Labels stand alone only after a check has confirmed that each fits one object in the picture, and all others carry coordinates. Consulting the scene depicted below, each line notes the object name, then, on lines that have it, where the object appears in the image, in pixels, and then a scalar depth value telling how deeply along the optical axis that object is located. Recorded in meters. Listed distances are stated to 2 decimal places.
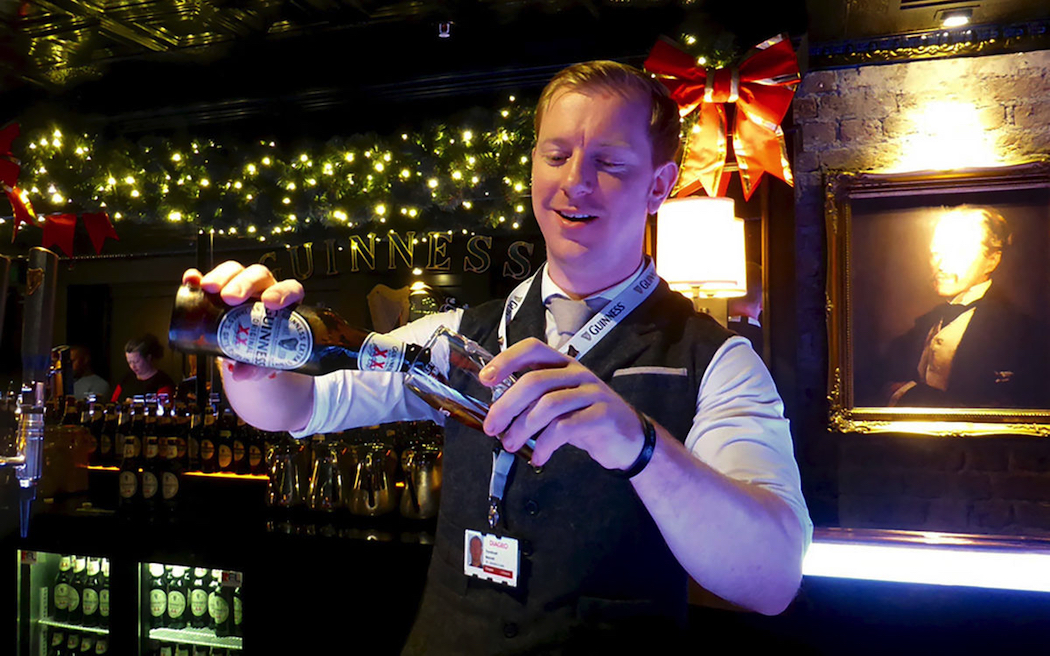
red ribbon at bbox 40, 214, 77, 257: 3.79
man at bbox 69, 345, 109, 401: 5.41
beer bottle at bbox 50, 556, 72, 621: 3.24
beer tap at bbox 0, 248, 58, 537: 1.52
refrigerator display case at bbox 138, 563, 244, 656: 2.99
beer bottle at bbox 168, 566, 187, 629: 3.07
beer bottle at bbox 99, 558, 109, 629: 3.21
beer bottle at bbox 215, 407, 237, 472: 3.30
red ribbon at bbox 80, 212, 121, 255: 3.89
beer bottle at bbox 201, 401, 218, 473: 3.34
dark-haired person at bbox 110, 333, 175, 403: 4.89
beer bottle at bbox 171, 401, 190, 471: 3.38
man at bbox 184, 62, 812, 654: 1.02
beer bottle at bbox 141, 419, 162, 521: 3.30
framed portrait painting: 2.88
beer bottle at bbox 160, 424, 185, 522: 3.28
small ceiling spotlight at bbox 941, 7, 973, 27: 2.85
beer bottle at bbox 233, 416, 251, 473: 3.29
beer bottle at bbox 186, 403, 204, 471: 3.38
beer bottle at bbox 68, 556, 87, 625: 3.22
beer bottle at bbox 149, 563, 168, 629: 3.05
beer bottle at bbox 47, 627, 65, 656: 3.27
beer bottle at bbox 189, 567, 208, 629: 3.07
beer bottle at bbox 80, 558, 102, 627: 3.22
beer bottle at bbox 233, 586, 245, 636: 2.98
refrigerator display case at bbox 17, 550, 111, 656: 3.20
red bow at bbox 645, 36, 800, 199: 2.72
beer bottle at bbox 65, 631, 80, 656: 3.24
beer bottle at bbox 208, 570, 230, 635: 3.03
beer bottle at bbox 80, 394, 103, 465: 3.62
